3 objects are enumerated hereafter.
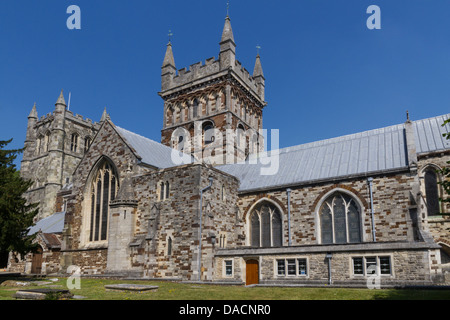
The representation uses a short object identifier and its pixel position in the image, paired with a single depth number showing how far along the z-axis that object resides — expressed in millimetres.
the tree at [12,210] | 21181
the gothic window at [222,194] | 28209
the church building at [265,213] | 21469
